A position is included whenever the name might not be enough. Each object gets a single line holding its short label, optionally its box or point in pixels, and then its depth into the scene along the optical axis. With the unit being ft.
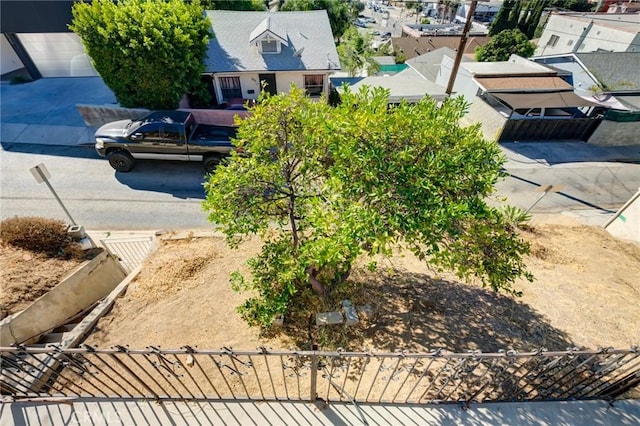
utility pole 37.96
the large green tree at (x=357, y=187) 13.20
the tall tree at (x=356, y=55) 82.42
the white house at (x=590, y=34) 76.18
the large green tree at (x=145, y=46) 39.19
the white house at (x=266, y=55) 54.08
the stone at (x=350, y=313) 19.83
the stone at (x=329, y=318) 18.78
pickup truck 37.40
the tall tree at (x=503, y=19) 117.19
